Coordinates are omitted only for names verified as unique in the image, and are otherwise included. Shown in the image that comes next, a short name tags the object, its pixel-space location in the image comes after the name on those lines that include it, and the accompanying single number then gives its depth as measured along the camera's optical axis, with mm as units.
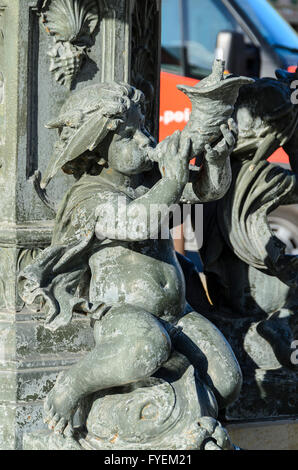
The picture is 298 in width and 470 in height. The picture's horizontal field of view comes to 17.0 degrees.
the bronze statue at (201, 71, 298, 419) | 4605
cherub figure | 3490
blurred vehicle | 9617
